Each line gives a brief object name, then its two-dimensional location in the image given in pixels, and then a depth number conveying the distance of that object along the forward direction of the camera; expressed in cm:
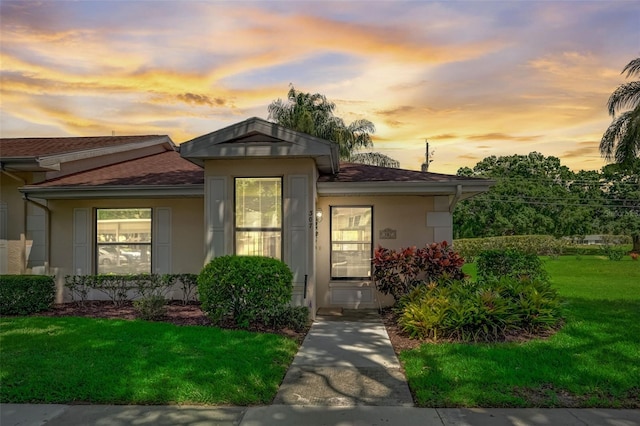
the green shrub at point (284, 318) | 767
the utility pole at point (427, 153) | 3777
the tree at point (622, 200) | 3994
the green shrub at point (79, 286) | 1040
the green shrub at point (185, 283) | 1038
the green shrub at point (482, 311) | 699
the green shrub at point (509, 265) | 1027
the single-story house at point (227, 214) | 889
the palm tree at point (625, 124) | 1549
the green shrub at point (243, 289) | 752
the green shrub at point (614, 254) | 2636
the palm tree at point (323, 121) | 2638
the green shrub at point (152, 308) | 856
